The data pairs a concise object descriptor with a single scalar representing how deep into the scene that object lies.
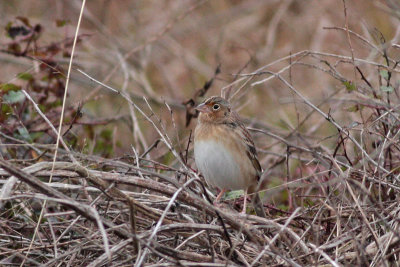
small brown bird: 9.85
